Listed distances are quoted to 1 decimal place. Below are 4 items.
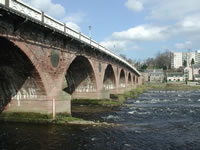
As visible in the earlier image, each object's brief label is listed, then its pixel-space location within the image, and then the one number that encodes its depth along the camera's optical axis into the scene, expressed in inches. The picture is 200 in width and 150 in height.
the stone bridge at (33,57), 606.9
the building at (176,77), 5397.6
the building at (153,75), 5767.7
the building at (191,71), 5479.8
